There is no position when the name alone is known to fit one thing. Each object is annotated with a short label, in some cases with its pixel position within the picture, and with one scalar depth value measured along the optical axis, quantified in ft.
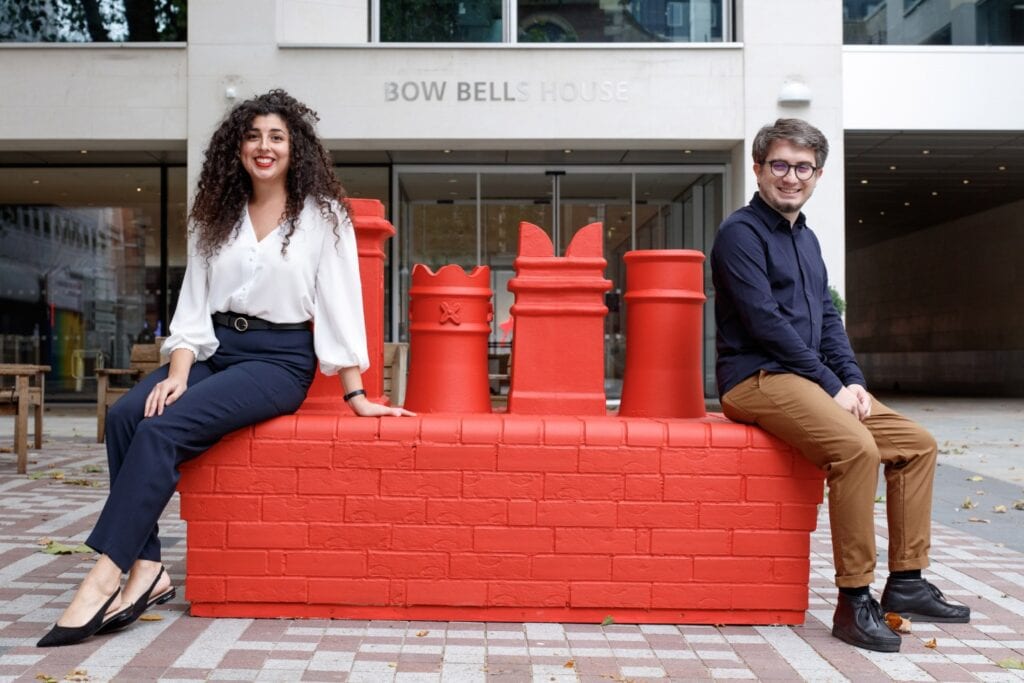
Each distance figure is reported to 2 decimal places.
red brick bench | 11.30
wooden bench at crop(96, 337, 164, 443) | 30.86
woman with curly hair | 10.79
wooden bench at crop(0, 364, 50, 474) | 24.13
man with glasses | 10.96
